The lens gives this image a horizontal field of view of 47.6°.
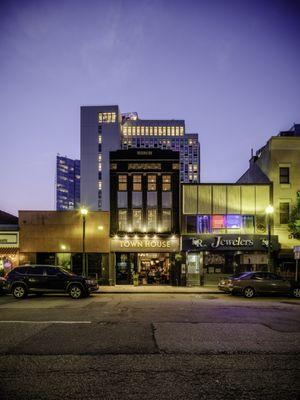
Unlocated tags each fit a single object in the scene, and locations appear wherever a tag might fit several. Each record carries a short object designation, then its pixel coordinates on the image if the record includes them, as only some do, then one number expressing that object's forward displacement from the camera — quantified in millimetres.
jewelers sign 26766
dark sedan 19641
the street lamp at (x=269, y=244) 22547
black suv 18688
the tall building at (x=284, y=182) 27625
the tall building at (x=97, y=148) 108188
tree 25125
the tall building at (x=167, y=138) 144750
